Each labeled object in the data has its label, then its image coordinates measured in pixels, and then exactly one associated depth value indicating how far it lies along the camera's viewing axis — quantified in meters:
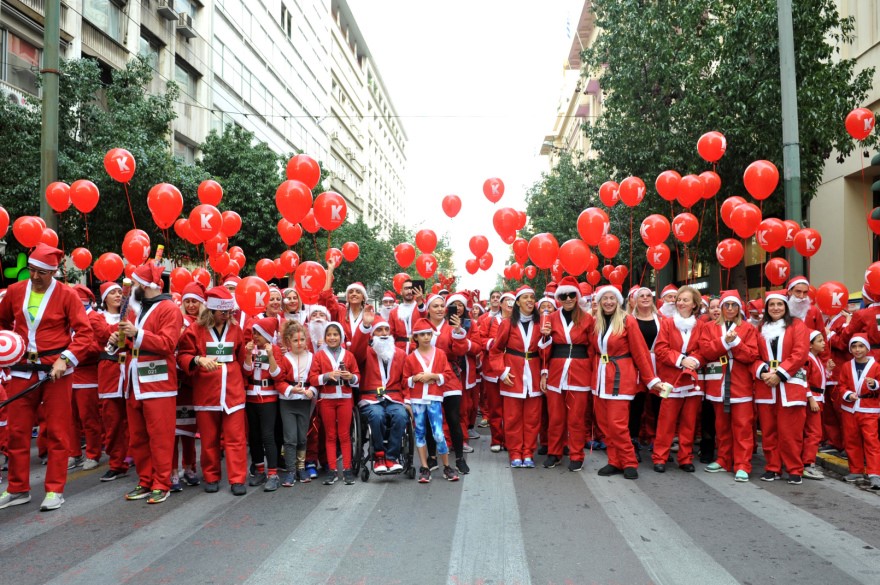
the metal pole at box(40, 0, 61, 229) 10.34
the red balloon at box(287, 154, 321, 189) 11.47
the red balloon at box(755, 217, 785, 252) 9.94
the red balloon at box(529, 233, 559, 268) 12.16
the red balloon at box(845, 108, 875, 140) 9.80
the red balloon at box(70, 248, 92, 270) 13.70
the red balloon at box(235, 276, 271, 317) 7.77
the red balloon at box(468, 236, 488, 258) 17.98
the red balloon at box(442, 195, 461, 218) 15.79
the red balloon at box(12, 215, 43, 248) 10.77
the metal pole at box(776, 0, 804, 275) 9.72
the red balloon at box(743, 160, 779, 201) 9.98
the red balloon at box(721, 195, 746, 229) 10.65
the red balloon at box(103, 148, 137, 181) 11.35
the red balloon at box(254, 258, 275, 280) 13.96
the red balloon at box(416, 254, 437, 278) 17.16
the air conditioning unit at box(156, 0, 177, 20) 27.05
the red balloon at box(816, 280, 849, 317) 8.85
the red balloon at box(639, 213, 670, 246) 12.36
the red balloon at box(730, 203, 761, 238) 10.15
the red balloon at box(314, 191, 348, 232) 11.51
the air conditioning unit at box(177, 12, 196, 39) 28.59
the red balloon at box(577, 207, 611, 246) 11.92
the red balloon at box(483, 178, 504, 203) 14.84
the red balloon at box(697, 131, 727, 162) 10.68
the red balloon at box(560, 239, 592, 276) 11.36
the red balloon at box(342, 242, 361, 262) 16.91
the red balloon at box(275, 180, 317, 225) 10.70
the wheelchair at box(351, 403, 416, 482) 7.26
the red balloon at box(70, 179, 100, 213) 11.39
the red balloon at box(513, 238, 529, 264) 17.75
